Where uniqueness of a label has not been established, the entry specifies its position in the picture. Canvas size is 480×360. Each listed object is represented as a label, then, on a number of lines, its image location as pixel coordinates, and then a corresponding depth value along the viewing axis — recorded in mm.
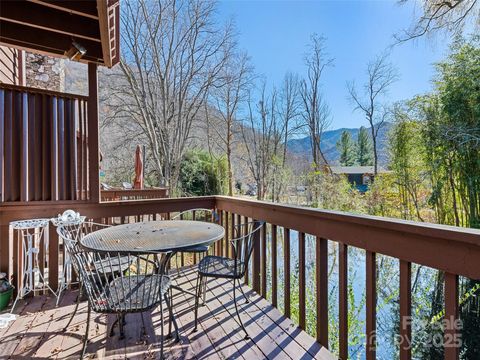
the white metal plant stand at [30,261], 2740
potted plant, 2565
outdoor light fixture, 2965
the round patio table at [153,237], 1907
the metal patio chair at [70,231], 2572
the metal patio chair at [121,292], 1745
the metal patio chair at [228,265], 2307
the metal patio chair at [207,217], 2042
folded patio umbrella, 7946
